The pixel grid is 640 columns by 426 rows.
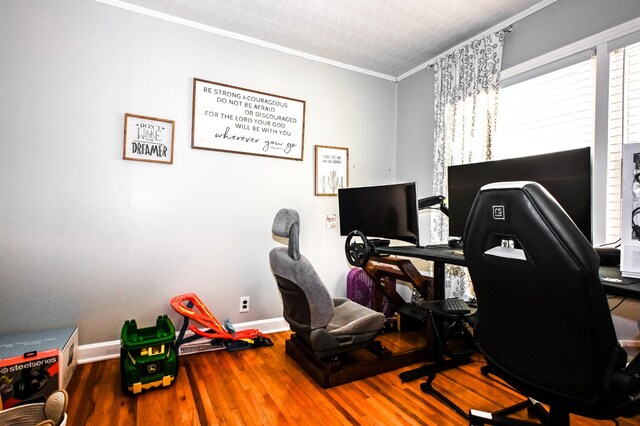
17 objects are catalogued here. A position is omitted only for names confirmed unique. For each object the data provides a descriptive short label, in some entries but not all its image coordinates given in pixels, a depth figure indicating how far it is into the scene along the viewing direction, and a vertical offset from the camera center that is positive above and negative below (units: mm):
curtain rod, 2455 +1482
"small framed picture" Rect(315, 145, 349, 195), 3143 +446
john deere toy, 1841 -916
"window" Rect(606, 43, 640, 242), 1895 +648
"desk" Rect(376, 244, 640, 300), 1113 -239
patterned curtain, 2541 +900
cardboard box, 1632 -871
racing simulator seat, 1813 -635
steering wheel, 2242 -277
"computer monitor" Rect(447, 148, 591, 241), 1655 +244
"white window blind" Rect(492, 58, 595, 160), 2113 +765
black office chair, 869 -260
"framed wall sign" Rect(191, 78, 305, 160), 2625 +790
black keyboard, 1654 -493
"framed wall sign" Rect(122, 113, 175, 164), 2385 +540
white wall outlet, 2785 -815
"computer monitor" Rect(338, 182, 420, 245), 2326 +24
